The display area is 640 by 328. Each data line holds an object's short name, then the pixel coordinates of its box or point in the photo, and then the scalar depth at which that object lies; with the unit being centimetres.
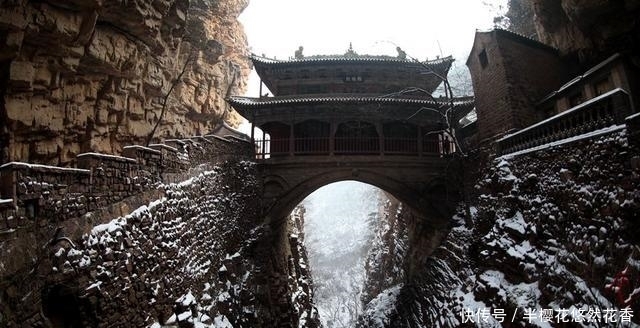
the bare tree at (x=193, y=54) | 2018
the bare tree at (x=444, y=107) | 1289
